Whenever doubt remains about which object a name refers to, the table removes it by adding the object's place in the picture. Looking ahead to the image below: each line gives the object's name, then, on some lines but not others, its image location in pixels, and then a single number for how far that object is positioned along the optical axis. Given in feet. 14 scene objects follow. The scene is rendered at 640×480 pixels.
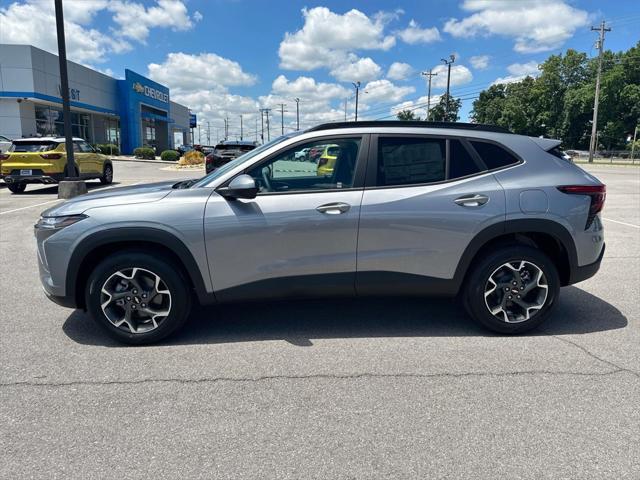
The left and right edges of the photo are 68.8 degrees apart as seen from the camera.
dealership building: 102.27
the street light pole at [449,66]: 168.76
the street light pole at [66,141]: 41.50
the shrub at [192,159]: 110.04
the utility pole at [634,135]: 206.58
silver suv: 11.75
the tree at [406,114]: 348.79
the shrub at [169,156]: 135.13
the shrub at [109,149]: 123.90
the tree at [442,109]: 288.30
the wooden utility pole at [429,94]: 195.93
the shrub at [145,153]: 131.74
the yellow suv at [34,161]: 44.75
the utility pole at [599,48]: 165.99
